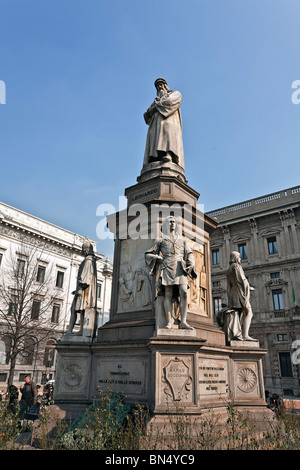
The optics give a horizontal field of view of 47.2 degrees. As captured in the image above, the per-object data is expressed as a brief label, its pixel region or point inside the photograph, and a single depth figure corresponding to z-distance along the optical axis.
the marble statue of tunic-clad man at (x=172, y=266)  7.21
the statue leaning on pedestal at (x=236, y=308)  9.08
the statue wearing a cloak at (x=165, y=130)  10.91
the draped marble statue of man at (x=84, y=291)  9.34
